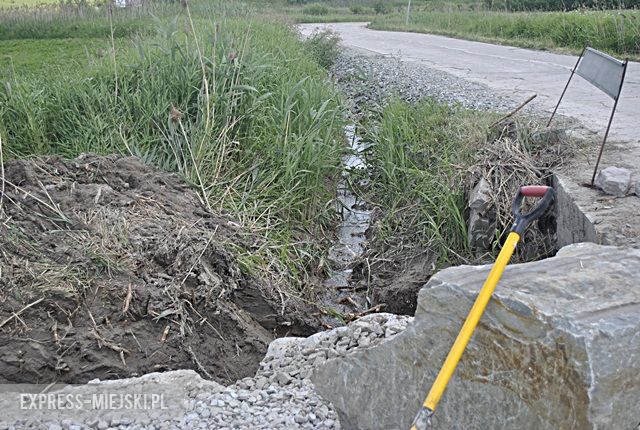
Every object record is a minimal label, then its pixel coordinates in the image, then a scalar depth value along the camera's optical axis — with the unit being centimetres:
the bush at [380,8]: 3891
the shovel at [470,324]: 270
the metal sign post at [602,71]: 480
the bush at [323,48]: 1443
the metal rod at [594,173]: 531
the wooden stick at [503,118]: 684
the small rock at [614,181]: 511
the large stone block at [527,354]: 277
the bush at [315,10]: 3844
